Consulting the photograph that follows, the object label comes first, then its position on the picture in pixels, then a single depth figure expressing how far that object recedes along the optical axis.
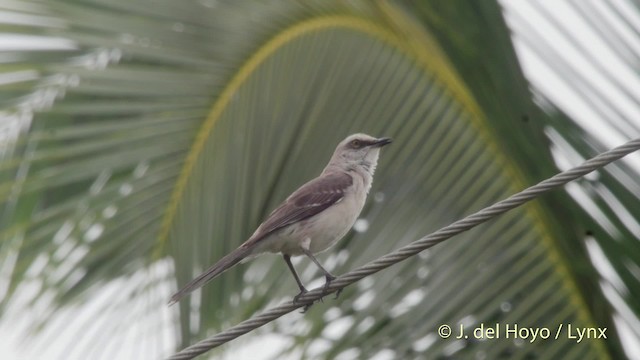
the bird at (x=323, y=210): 11.85
